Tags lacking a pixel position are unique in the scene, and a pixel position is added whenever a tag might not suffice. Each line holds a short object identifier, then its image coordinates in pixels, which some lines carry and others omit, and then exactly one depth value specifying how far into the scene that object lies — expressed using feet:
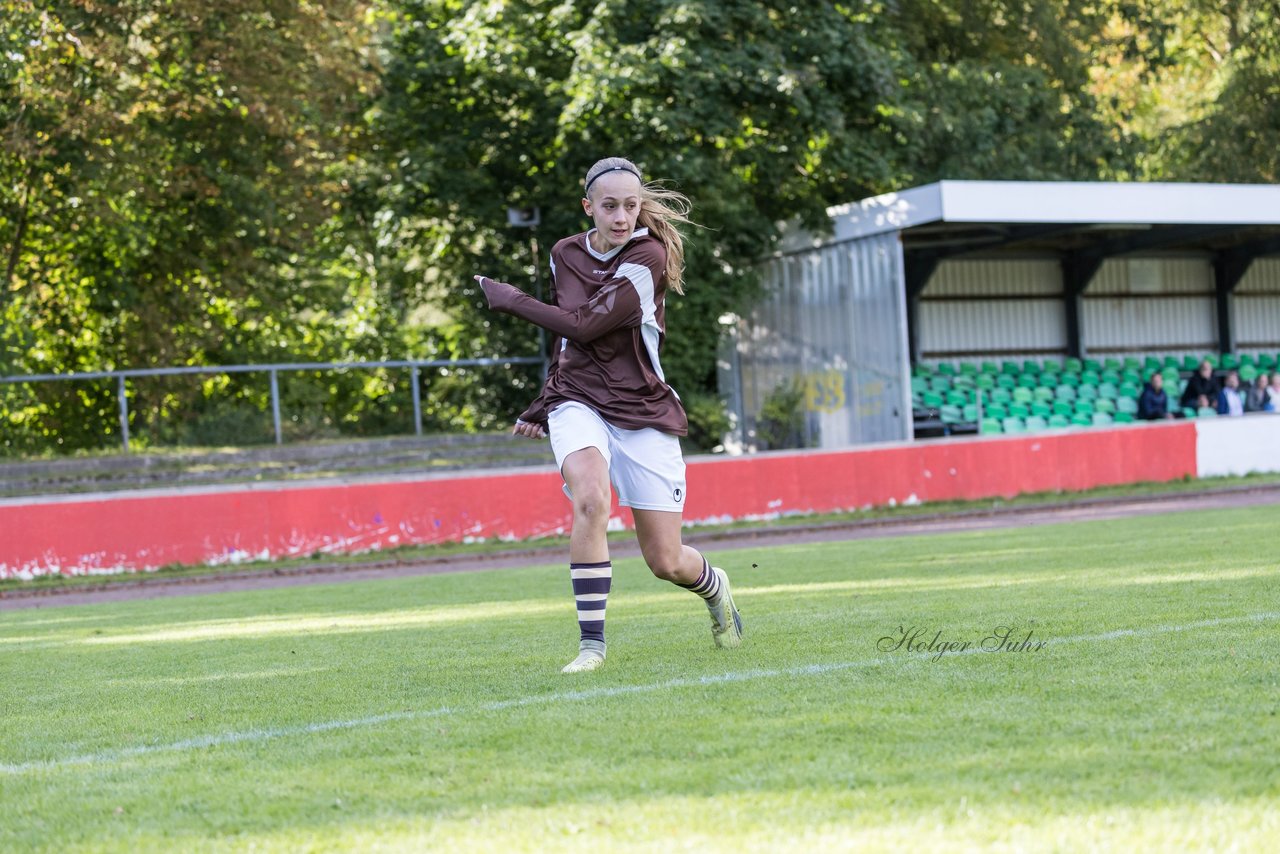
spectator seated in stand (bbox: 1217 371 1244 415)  97.45
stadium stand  100.53
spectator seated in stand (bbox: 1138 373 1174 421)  94.89
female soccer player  21.09
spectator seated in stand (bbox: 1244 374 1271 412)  100.32
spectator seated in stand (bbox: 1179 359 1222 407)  101.86
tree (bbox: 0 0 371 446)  81.71
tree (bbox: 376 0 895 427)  87.25
